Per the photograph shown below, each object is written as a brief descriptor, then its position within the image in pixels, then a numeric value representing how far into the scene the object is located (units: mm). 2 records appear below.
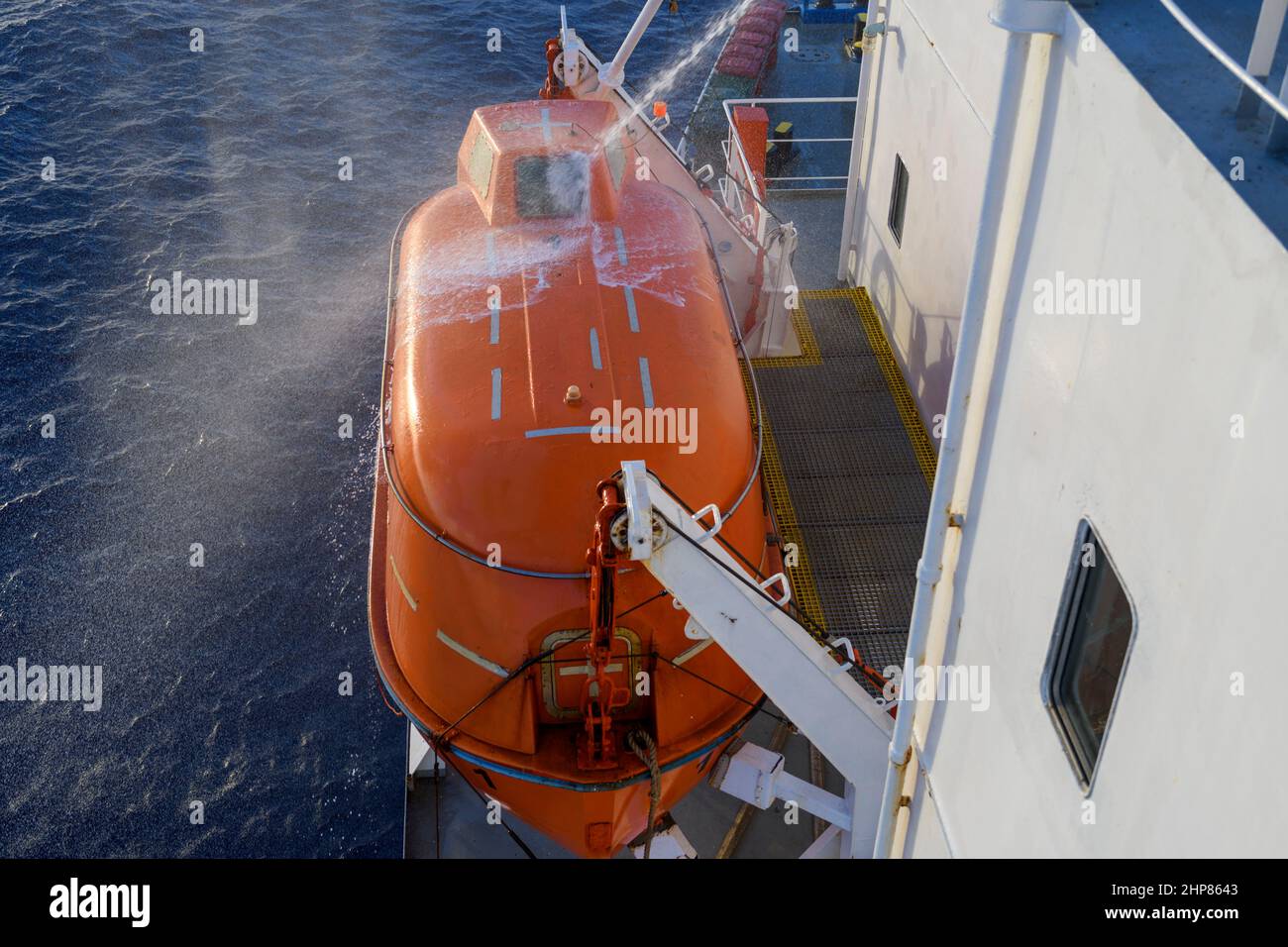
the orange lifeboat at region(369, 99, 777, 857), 7027
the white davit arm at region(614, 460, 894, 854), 5727
